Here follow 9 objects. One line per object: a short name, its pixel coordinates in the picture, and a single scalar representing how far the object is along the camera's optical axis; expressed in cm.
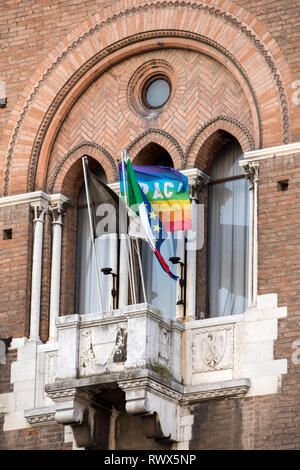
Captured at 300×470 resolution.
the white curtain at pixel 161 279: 3297
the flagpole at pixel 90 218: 3238
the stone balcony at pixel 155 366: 3092
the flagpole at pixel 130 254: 3218
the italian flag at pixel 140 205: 3228
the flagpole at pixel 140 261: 3228
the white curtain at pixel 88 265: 3362
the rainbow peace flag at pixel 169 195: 3241
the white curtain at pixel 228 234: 3250
